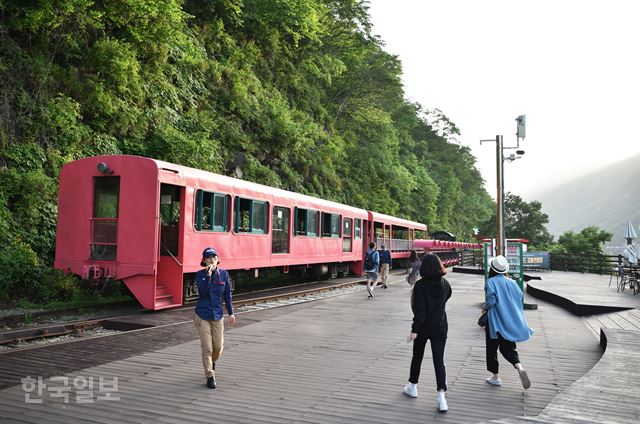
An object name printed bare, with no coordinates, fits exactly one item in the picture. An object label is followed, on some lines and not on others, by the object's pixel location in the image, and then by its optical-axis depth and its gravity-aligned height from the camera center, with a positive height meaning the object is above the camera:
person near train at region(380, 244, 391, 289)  18.20 -0.45
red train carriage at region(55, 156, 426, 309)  10.63 +0.52
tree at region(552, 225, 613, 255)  38.53 +0.87
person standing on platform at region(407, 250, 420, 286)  16.73 -0.53
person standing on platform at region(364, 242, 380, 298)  15.38 -0.45
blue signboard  29.41 -0.43
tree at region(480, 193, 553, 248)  54.69 +3.19
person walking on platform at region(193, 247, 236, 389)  5.79 -0.62
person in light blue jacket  5.80 -0.74
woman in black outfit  5.26 -0.63
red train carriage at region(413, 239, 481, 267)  33.53 +0.17
